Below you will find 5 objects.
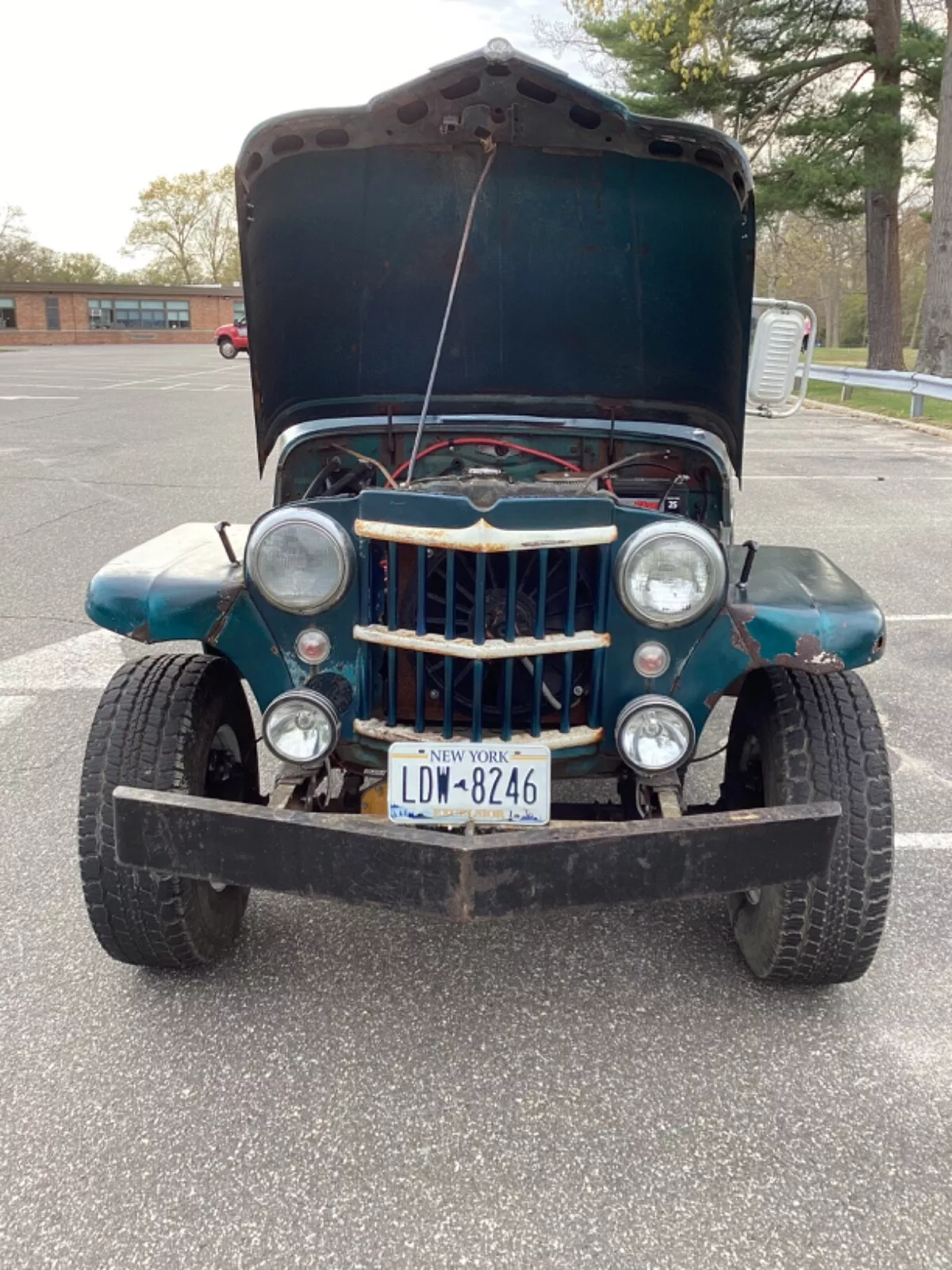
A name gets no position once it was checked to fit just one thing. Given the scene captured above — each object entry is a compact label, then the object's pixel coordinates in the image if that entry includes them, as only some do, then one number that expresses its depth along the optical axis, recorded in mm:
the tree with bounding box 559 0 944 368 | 17141
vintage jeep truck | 2117
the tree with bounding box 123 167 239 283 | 73438
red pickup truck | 35844
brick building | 57156
